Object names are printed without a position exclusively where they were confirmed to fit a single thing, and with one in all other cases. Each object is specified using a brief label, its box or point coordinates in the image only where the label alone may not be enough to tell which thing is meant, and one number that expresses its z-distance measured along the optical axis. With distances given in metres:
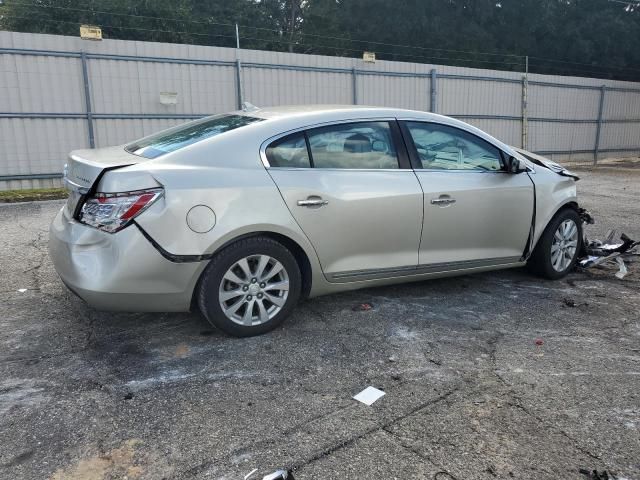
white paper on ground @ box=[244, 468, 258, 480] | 2.37
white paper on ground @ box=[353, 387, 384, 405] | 2.99
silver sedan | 3.35
